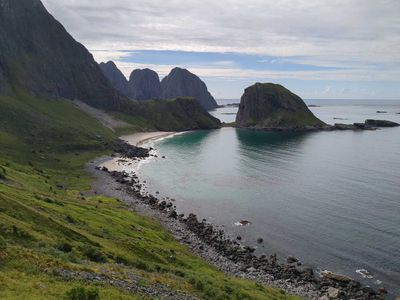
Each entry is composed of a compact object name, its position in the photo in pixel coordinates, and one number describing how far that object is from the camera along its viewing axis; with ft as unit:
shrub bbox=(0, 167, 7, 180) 268.41
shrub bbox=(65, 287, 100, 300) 91.86
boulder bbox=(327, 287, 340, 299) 194.70
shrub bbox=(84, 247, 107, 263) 145.59
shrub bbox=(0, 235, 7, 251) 110.42
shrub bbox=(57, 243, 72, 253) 141.57
